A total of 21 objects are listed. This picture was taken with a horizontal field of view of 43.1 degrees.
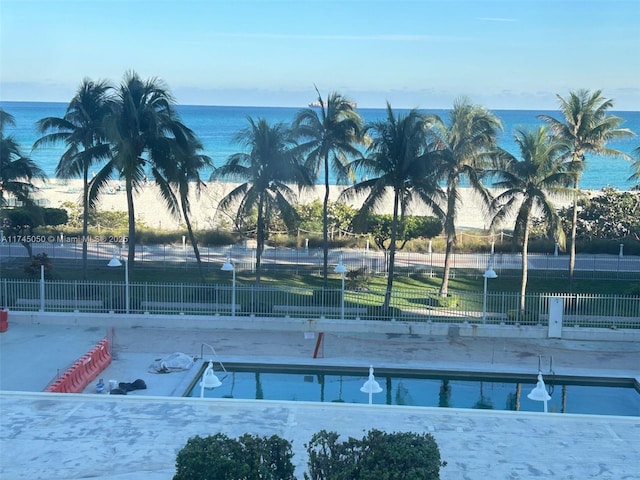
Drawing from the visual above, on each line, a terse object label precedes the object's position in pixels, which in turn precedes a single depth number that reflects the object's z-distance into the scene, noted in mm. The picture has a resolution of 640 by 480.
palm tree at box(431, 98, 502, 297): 24094
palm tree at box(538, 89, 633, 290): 24812
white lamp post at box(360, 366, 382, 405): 15414
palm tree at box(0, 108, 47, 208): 26077
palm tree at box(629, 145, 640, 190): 26547
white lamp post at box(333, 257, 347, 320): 21891
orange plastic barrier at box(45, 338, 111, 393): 16828
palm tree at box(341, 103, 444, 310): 23000
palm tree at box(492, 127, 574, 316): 22969
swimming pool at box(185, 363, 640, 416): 17953
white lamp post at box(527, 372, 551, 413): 14906
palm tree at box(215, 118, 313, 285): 23672
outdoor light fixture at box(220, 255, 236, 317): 22625
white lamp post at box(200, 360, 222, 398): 15141
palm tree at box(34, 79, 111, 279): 24438
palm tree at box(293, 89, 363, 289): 24469
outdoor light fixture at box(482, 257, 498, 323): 21359
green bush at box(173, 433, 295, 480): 9547
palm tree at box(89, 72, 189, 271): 23500
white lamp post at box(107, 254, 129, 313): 21703
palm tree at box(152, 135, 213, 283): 24250
